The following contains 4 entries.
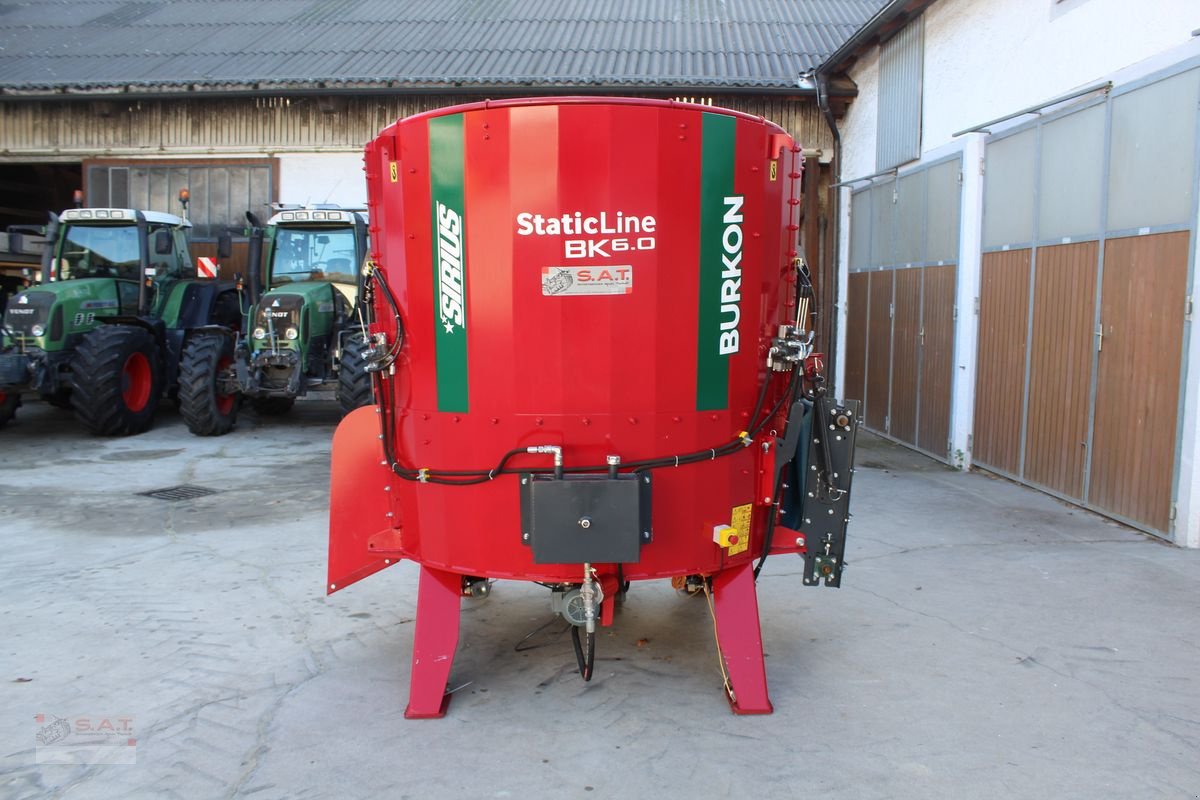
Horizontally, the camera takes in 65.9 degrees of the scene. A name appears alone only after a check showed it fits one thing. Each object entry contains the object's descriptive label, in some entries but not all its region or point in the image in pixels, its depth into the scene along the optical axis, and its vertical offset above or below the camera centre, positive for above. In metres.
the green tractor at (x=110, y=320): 9.98 -0.08
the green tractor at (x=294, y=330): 10.31 -0.15
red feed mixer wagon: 3.18 -0.10
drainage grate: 7.43 -1.46
